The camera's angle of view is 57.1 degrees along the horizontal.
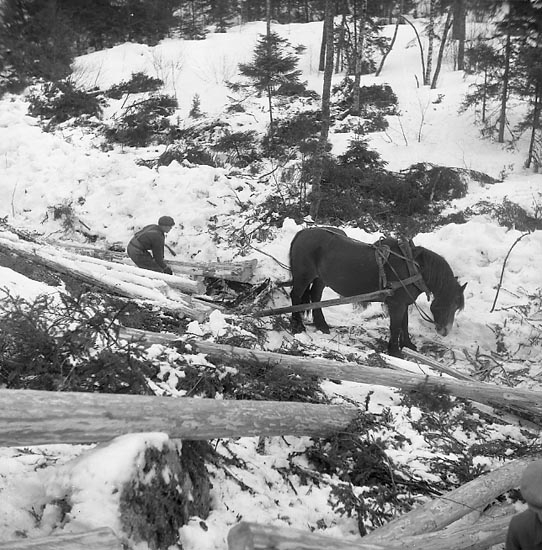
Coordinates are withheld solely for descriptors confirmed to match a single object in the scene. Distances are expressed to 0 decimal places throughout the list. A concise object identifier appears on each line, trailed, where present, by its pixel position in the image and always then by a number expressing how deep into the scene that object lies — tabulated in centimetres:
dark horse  600
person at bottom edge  182
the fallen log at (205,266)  769
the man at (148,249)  761
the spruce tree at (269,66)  1647
